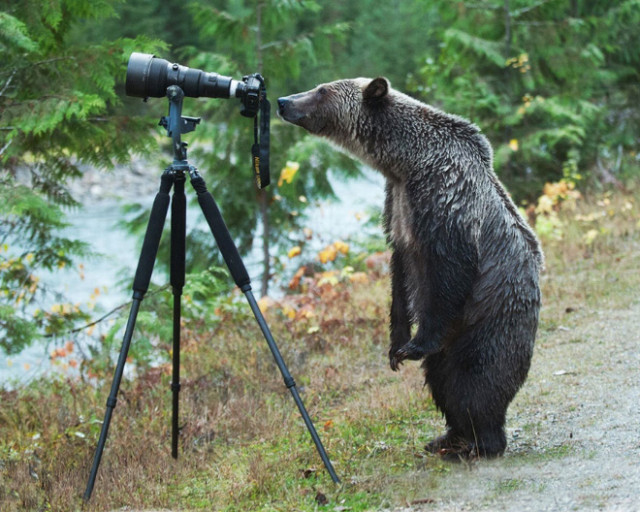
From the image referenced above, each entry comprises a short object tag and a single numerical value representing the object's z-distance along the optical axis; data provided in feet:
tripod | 24.73
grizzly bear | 26.30
